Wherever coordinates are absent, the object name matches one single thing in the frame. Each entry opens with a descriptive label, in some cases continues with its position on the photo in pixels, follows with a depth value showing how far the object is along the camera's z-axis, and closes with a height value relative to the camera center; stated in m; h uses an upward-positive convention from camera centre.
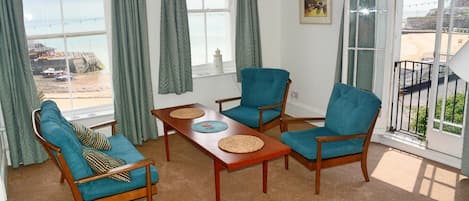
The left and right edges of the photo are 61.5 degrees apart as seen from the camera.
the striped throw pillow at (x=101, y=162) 2.68 -0.85
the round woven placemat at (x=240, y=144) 3.08 -0.87
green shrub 3.94 -0.82
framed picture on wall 4.86 +0.27
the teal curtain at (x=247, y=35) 5.17 +0.00
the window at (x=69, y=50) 4.23 -0.12
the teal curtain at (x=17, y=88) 3.83 -0.47
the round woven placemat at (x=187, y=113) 4.02 -0.79
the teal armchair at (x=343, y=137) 3.37 -0.93
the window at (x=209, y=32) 5.14 +0.05
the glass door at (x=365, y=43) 4.31 -0.12
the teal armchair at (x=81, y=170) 2.56 -0.89
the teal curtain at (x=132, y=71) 4.37 -0.37
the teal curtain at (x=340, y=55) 4.56 -0.26
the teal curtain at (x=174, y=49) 4.70 -0.14
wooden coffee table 2.93 -0.88
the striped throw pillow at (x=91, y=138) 3.15 -0.81
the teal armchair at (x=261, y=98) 4.35 -0.75
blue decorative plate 3.59 -0.84
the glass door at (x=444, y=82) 3.70 -0.53
